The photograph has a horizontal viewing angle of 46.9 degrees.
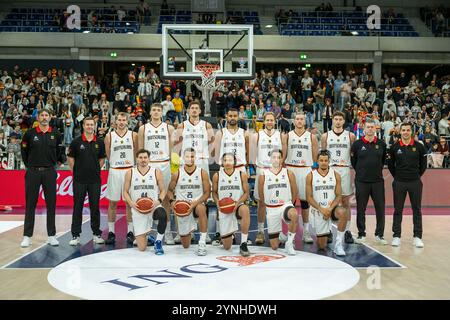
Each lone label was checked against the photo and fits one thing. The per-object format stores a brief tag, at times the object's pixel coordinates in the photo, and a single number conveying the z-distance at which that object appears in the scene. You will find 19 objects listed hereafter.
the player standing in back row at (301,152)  8.05
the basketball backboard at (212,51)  11.98
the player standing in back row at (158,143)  7.98
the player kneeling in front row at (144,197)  7.21
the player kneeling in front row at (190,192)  7.30
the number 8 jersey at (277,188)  7.39
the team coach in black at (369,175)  7.96
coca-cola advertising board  12.65
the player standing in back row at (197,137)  8.19
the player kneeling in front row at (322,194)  7.43
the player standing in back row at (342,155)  8.12
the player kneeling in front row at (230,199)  7.16
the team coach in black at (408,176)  7.87
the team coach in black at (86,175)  7.78
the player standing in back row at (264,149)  7.96
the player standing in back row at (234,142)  7.97
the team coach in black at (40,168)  7.70
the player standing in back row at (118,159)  7.91
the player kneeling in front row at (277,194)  7.29
